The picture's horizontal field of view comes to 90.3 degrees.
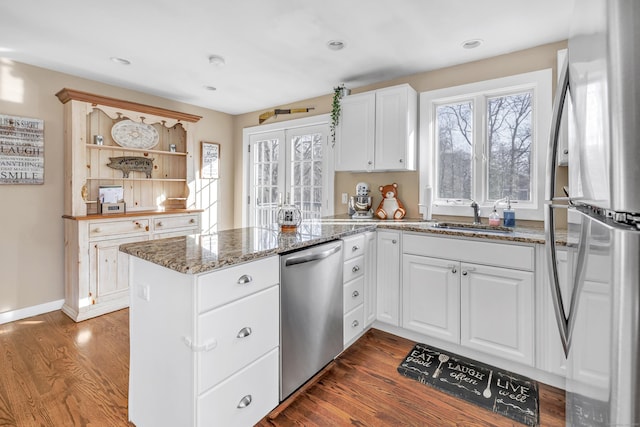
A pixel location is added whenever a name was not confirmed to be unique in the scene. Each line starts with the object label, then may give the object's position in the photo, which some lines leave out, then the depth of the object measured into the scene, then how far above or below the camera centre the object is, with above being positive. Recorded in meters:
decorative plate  3.58 +0.91
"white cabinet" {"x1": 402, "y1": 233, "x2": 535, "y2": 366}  2.11 -0.60
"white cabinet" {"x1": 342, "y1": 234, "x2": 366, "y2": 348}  2.40 -0.59
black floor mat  1.86 -1.12
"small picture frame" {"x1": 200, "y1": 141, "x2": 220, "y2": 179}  4.56 +0.75
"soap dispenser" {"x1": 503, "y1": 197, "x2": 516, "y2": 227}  2.66 -0.05
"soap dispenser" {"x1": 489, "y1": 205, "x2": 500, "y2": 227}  2.71 -0.06
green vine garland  3.39 +1.14
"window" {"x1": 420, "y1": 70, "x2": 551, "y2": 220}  2.63 +0.63
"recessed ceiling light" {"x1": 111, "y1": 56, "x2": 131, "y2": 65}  2.90 +1.41
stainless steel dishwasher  1.81 -0.62
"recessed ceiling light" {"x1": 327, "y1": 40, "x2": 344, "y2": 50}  2.54 +1.37
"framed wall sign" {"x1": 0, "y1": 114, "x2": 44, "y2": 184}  2.93 +0.59
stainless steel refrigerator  0.37 +0.00
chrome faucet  2.81 -0.01
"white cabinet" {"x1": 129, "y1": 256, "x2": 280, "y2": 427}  1.37 -0.63
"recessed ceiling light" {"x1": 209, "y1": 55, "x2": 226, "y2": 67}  2.86 +1.40
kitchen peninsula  1.39 -0.53
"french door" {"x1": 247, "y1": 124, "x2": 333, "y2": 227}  3.98 +0.55
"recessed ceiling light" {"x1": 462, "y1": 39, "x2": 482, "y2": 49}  2.54 +1.37
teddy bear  3.22 +0.07
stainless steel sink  2.60 -0.13
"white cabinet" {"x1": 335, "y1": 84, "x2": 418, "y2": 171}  2.99 +0.81
